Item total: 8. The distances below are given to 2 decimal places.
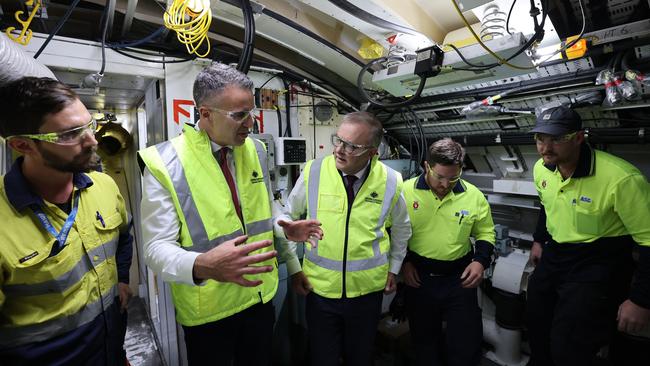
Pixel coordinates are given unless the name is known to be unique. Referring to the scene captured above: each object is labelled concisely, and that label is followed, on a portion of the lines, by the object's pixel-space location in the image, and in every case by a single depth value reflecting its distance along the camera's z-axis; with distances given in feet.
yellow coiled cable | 4.89
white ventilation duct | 3.58
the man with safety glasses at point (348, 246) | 5.09
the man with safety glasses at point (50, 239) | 3.14
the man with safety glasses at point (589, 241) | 4.86
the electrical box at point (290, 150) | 7.73
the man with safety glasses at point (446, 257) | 5.90
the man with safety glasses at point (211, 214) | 3.60
